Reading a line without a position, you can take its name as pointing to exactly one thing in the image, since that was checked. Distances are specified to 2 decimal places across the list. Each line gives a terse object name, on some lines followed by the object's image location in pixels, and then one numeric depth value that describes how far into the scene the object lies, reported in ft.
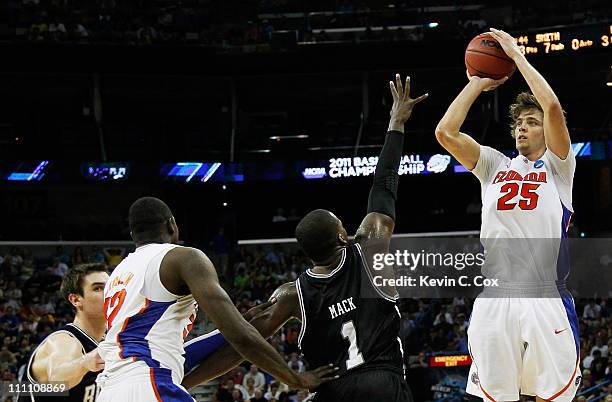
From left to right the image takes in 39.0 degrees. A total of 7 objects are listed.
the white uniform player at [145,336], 14.07
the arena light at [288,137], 75.41
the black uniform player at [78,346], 17.16
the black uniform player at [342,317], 14.64
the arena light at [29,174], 69.97
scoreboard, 65.62
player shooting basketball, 15.93
